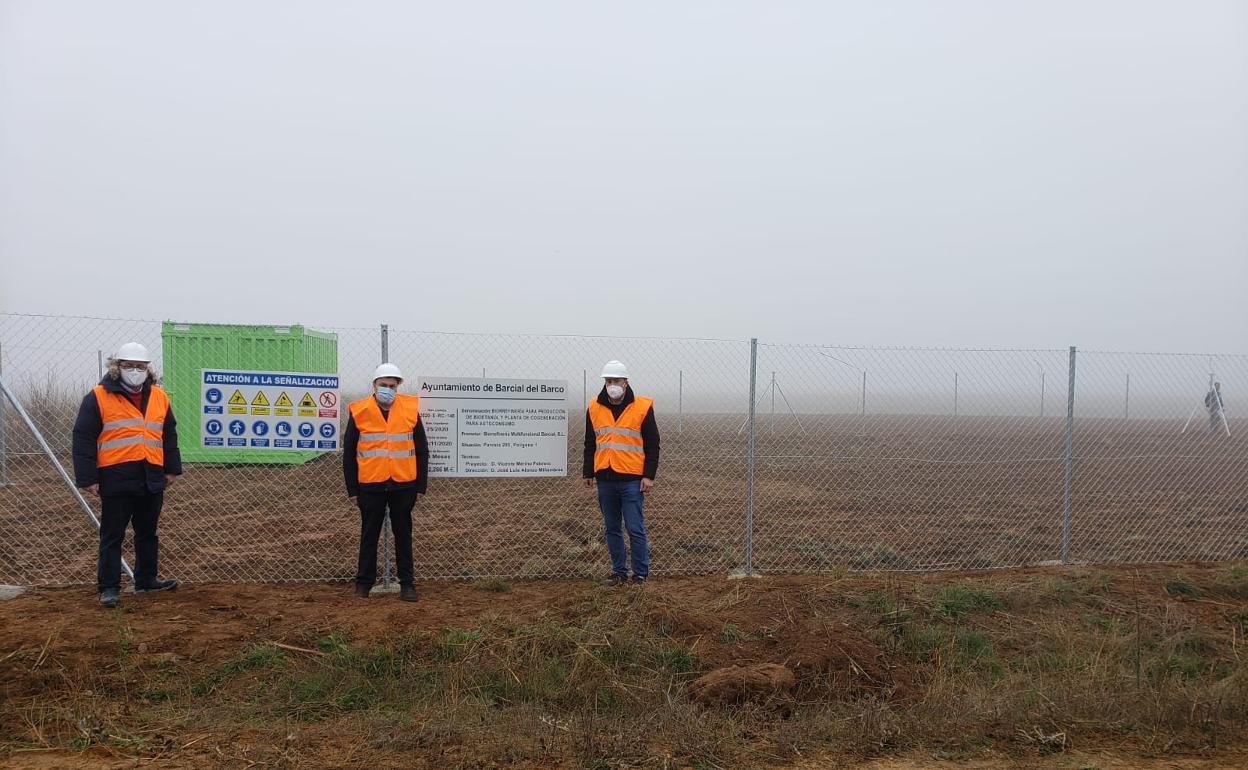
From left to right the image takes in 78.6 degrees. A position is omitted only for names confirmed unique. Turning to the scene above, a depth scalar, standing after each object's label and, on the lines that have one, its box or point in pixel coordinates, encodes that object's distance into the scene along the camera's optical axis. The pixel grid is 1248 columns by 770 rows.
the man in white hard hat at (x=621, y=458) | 6.26
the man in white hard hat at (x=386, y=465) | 5.75
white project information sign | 6.47
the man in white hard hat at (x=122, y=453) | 5.37
